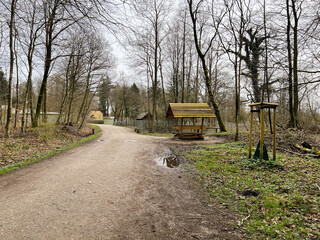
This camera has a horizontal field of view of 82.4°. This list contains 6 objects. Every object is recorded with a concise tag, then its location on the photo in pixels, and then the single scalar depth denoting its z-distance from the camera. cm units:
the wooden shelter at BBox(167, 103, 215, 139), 1410
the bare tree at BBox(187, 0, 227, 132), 1589
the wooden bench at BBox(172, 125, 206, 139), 1471
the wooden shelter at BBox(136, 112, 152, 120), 4091
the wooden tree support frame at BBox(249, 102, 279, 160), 647
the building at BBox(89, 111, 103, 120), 5508
